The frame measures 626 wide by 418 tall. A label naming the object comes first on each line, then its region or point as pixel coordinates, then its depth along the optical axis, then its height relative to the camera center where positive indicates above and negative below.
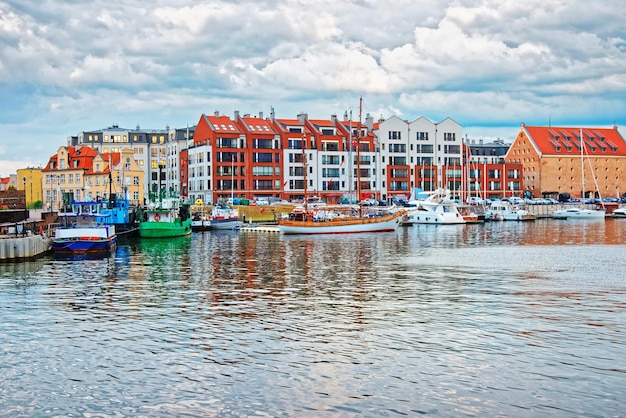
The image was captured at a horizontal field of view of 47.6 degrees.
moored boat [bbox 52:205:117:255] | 59.41 -2.94
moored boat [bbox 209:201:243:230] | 98.94 -2.37
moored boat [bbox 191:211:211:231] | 97.19 -2.85
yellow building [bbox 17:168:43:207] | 132.12 +4.55
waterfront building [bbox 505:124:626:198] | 165.75 +8.36
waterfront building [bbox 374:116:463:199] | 151.50 +9.44
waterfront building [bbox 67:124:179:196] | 168.88 +14.56
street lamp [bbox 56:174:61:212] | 121.81 +3.42
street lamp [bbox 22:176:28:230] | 58.80 -1.84
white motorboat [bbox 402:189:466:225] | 111.12 -2.36
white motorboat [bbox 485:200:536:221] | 124.62 -3.08
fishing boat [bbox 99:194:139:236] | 80.31 -1.18
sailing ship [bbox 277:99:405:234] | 87.94 -2.88
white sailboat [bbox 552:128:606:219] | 132.75 -3.45
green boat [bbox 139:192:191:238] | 79.81 -2.04
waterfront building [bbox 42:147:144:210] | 116.44 +5.16
